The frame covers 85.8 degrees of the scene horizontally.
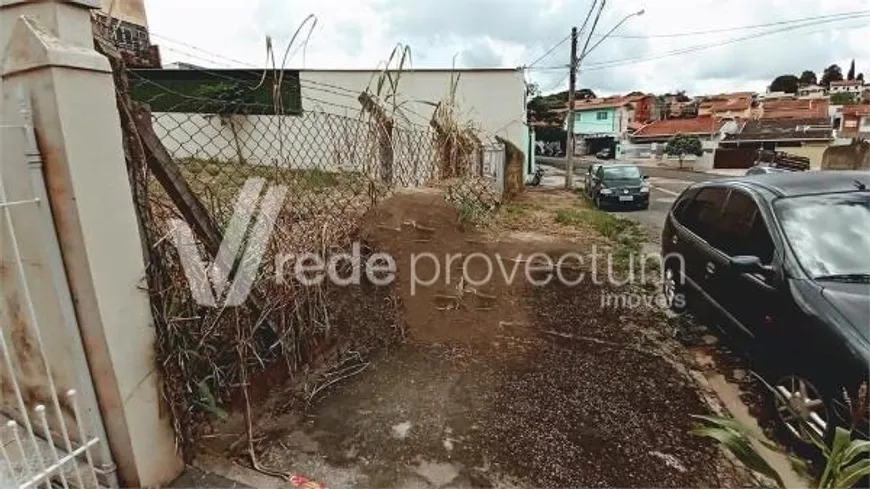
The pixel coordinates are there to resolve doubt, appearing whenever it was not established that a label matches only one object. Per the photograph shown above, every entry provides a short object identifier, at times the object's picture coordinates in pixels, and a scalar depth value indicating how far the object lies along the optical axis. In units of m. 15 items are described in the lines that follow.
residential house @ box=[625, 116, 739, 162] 39.22
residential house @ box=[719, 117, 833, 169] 31.67
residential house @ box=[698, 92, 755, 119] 47.03
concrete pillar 1.72
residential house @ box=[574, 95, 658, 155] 50.56
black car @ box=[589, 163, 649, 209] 14.48
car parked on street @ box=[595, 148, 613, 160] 46.72
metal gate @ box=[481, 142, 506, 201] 10.93
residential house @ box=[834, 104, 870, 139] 38.03
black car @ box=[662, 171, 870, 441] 2.60
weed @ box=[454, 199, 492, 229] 7.06
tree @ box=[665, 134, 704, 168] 33.78
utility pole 18.98
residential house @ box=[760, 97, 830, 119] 39.66
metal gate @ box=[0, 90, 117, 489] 1.78
